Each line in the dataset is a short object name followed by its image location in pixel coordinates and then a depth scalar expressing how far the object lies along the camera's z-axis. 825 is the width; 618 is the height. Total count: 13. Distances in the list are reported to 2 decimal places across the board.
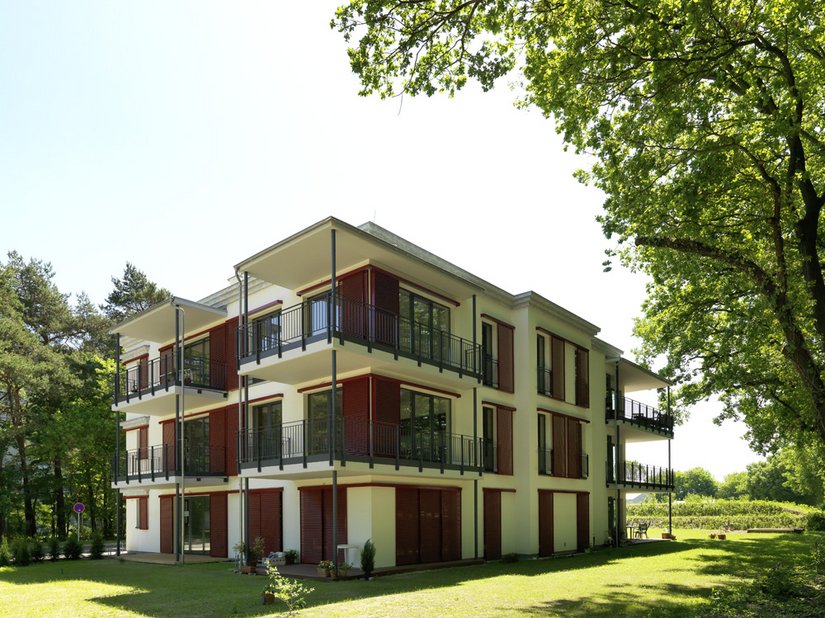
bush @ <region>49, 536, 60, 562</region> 27.61
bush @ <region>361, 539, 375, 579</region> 18.58
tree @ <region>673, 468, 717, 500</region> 120.20
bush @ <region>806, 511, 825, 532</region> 40.47
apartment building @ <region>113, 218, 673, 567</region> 20.22
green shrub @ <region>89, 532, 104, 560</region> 28.52
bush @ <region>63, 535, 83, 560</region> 28.28
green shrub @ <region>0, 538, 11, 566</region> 25.75
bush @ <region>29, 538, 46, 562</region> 27.53
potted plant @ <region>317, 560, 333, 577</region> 18.52
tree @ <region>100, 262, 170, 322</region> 56.12
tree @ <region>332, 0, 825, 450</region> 12.54
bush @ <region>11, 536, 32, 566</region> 26.08
